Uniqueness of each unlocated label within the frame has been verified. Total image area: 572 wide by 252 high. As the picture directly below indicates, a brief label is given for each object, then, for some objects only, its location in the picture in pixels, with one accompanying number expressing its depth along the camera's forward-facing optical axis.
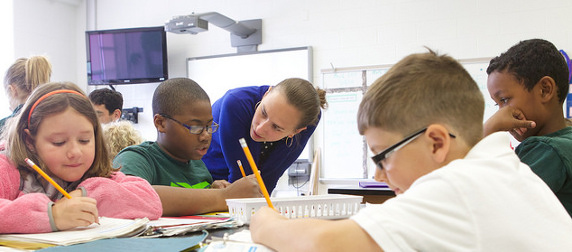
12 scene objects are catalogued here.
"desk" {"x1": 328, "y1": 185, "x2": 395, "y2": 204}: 2.82
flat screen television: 4.64
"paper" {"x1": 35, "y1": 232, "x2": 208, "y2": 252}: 0.77
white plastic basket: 1.19
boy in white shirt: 0.65
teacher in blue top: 1.82
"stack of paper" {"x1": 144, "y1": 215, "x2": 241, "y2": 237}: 0.96
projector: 4.14
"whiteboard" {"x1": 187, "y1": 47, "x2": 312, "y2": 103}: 4.36
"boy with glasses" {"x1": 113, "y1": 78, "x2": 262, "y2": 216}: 1.49
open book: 0.85
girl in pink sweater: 1.11
